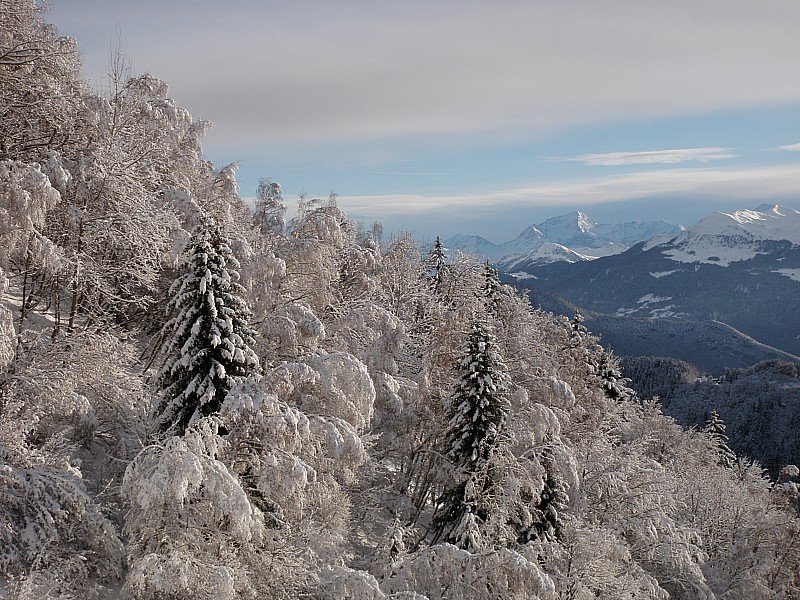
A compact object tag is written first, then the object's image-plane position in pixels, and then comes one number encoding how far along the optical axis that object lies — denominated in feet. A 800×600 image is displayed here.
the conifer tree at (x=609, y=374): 129.18
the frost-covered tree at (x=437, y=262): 132.56
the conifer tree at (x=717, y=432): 166.20
